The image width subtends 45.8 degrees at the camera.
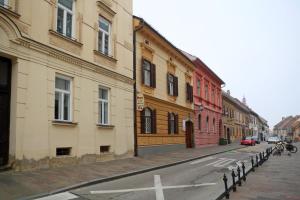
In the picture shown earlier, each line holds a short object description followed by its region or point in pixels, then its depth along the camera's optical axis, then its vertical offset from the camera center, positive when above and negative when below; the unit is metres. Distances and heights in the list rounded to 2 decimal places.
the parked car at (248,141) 45.88 -1.11
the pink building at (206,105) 32.91 +2.89
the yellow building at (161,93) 20.84 +2.76
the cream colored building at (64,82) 11.46 +2.02
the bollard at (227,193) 8.91 -1.52
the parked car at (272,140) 59.13 -1.26
